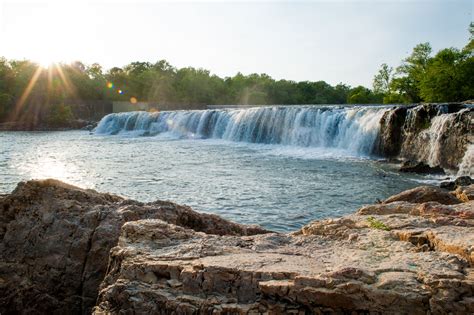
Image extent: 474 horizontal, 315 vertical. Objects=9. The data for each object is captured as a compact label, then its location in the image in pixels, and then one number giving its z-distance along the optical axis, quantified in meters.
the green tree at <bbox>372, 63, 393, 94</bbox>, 58.29
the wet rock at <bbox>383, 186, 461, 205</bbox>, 5.88
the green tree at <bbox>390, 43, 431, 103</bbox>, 43.78
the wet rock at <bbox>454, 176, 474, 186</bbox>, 10.00
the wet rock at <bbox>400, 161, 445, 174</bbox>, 13.30
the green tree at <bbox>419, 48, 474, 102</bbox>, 30.88
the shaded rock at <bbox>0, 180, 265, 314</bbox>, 3.16
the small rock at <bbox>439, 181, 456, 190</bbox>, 10.13
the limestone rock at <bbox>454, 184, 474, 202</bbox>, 5.53
